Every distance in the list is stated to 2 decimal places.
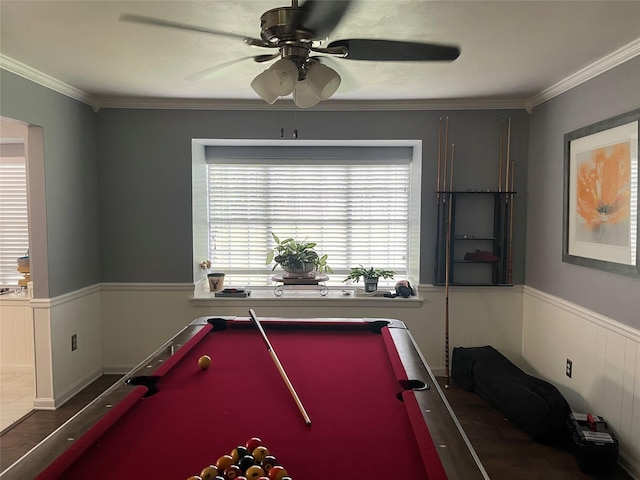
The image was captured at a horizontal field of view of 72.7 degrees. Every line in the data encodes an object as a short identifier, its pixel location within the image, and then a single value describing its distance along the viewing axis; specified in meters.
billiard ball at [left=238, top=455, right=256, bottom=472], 1.12
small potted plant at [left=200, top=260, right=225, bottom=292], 4.11
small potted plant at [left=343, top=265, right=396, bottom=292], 4.04
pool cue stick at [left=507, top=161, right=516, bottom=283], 3.79
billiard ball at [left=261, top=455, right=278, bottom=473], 1.12
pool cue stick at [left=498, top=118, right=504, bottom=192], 3.80
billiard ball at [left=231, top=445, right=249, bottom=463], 1.15
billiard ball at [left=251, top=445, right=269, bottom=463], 1.15
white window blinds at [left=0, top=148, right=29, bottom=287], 4.12
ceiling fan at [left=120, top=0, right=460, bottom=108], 1.71
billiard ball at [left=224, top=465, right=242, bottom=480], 1.09
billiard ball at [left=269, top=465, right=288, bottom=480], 1.07
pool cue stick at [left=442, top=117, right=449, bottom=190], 3.82
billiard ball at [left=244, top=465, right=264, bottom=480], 1.06
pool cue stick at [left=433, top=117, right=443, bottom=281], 3.84
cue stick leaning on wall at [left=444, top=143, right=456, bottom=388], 3.66
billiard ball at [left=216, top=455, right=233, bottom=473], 1.12
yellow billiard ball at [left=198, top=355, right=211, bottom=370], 1.92
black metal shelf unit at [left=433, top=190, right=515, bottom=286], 3.80
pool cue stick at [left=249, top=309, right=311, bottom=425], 1.42
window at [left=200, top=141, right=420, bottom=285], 4.34
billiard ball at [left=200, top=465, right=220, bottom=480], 1.07
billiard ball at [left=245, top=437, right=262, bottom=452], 1.22
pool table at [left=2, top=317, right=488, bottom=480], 1.17
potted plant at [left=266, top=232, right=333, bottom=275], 3.91
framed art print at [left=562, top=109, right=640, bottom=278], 2.46
